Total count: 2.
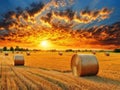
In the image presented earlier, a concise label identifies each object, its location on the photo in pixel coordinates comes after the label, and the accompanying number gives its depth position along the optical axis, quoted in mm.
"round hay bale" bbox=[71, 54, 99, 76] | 5601
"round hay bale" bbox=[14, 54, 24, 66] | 10135
